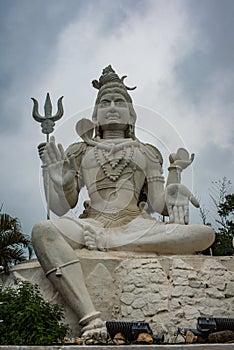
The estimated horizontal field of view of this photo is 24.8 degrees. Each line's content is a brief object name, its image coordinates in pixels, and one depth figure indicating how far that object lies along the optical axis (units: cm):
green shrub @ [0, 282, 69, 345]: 467
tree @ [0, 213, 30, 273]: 1207
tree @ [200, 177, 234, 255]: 1348
